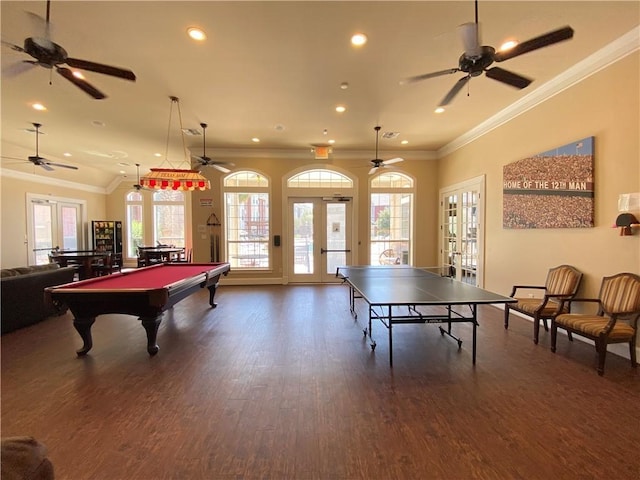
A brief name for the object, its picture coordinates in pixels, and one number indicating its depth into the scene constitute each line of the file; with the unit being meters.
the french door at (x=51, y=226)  8.44
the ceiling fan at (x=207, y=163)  5.51
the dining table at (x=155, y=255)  8.41
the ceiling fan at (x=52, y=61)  2.32
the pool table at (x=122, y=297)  2.93
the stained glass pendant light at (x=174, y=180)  4.34
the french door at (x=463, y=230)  5.54
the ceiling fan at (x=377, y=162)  5.65
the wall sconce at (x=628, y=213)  2.97
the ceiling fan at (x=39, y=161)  6.04
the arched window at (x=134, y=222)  11.32
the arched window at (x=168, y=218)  11.29
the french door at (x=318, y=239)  7.43
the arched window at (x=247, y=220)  7.30
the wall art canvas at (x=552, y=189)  3.50
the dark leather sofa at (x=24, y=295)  3.81
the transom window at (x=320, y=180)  7.36
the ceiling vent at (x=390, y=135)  5.97
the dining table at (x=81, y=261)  7.11
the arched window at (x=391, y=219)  7.46
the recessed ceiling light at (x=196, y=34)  2.87
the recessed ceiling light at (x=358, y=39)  2.96
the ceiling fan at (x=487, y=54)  2.19
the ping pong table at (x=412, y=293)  2.85
